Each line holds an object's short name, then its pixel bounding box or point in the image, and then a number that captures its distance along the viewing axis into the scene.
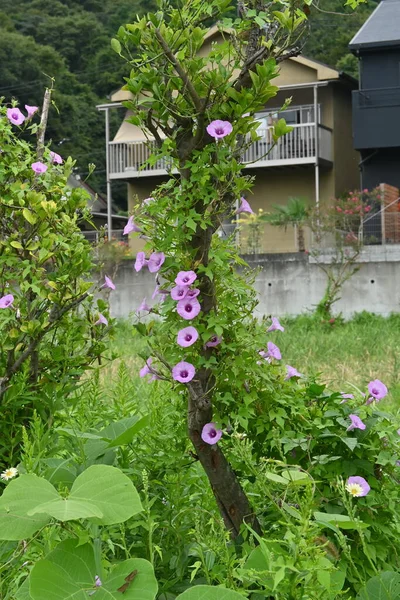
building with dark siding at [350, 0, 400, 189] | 17.56
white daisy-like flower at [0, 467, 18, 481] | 2.26
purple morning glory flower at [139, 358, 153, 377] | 2.34
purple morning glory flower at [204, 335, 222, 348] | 2.22
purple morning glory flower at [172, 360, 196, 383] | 2.14
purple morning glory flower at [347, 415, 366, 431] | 2.31
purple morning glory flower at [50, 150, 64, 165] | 3.49
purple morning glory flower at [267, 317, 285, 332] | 2.51
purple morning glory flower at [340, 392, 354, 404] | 2.52
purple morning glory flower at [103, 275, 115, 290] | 3.22
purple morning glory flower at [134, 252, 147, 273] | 2.34
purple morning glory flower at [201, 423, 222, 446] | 2.18
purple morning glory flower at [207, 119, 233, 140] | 2.10
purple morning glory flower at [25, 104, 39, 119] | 3.49
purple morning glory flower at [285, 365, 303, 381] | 2.55
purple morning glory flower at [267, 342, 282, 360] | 2.49
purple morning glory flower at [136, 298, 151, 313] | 2.42
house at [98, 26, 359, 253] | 19.09
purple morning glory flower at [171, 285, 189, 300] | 2.18
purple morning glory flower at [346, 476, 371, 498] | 2.16
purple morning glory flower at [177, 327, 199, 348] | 2.15
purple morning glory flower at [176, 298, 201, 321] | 2.16
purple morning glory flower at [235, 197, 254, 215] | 2.39
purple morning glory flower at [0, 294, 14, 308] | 3.06
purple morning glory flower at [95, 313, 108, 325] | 3.29
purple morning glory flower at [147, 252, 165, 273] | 2.24
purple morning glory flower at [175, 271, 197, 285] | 2.13
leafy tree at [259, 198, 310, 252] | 17.05
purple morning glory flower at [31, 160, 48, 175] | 3.28
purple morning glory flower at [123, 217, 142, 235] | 2.34
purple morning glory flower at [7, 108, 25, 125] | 3.34
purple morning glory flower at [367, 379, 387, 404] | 2.49
